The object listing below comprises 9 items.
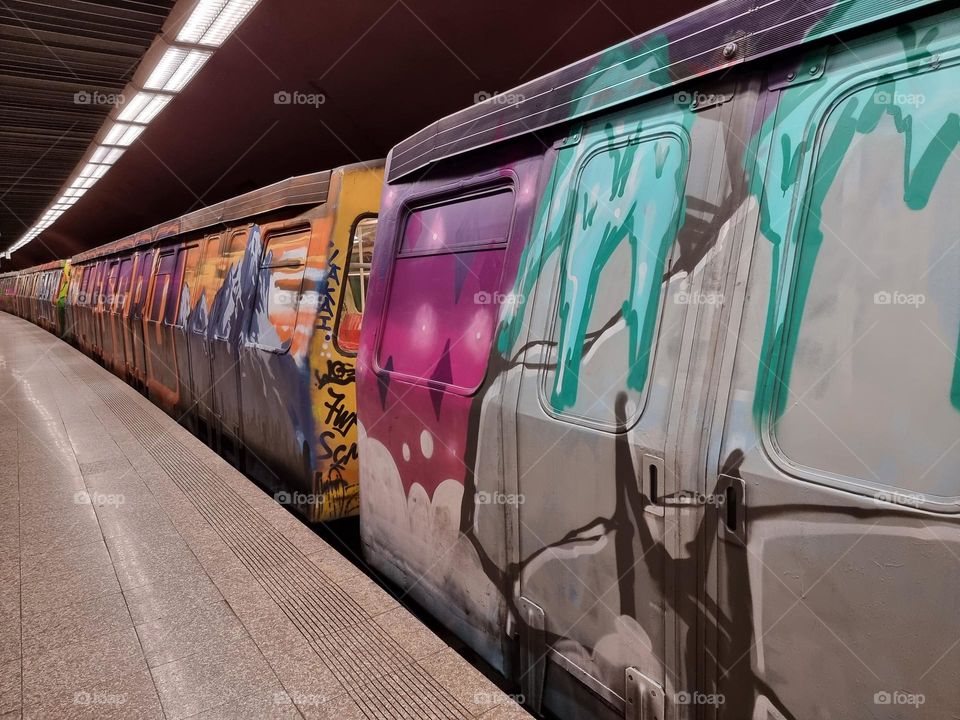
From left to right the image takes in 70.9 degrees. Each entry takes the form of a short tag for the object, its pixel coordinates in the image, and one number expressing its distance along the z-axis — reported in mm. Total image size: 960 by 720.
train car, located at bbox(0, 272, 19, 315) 39531
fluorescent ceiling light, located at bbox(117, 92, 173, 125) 10438
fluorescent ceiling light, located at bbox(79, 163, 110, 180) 16947
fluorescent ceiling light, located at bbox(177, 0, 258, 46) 6648
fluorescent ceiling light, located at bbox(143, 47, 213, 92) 8375
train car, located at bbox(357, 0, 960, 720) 1468
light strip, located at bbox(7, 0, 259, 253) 6918
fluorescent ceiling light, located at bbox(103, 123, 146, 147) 12695
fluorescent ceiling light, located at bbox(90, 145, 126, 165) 14802
